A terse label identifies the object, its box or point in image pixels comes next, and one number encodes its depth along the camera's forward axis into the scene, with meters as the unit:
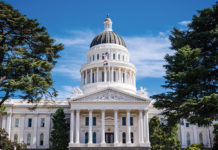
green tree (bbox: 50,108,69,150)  52.27
